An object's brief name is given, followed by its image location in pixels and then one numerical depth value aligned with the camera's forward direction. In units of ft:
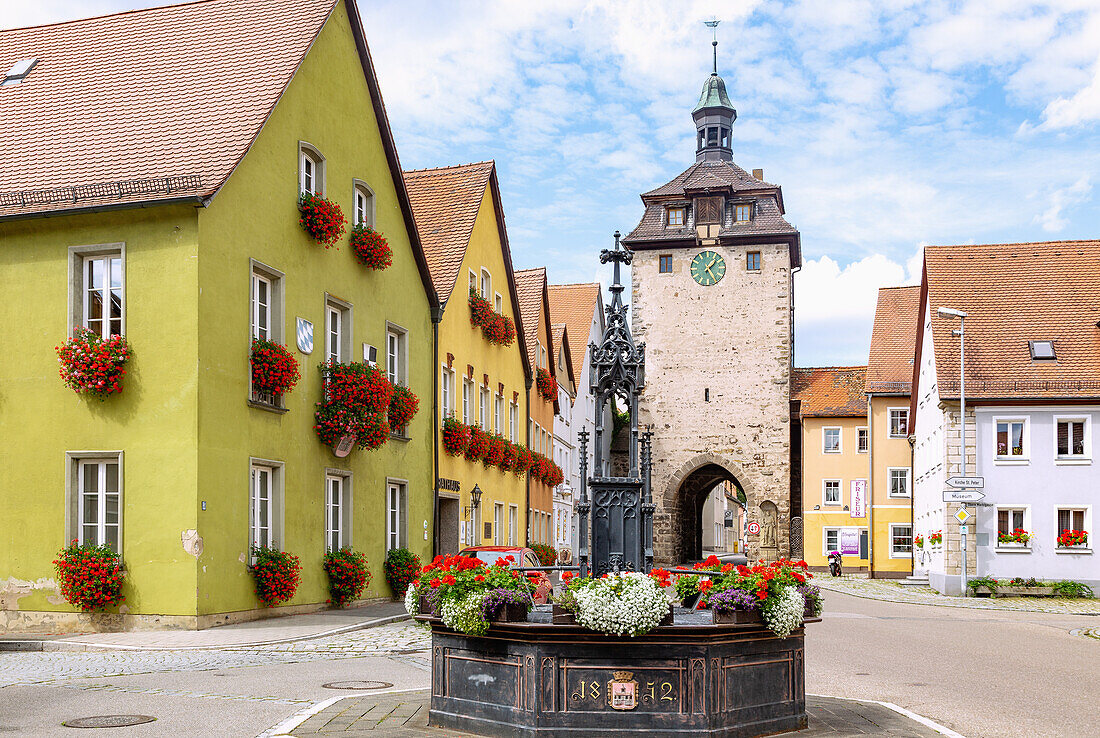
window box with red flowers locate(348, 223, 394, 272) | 76.07
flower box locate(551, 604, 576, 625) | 28.19
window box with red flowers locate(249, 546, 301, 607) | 61.31
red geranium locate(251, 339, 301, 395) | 62.08
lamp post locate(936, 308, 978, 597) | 107.59
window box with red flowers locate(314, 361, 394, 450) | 69.41
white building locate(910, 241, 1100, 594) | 110.01
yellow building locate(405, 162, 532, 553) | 95.66
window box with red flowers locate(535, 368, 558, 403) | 134.21
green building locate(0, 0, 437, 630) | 56.49
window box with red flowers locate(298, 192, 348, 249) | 69.10
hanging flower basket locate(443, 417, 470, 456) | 92.79
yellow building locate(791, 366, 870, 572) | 173.47
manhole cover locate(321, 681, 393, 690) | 38.50
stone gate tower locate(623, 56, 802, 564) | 188.85
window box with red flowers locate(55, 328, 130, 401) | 56.18
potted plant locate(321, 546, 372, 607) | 69.46
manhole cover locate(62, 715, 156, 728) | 31.01
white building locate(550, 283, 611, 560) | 163.53
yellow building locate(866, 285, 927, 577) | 162.28
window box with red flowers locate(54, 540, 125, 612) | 54.95
